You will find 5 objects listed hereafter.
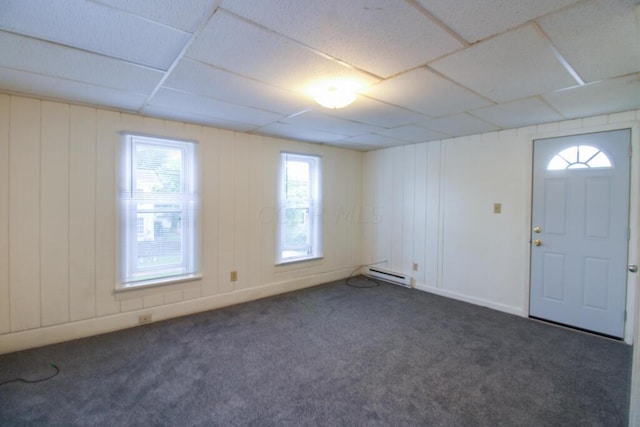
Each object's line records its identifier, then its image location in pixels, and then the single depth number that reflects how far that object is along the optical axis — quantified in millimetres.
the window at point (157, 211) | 3072
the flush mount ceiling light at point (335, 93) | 2244
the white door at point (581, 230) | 2898
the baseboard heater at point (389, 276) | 4598
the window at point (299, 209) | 4316
